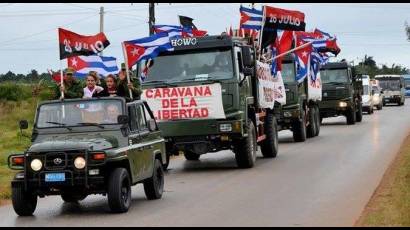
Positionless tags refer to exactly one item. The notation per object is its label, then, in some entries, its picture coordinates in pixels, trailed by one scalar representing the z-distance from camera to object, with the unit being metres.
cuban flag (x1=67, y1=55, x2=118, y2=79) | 19.19
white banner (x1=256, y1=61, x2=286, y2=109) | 18.44
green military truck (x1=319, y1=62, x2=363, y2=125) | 33.31
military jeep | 9.97
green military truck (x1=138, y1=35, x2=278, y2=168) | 16.08
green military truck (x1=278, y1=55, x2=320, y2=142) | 24.09
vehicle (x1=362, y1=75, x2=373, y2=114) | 46.66
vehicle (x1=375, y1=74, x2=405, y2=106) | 64.12
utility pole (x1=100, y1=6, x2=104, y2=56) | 48.59
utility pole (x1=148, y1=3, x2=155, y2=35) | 35.12
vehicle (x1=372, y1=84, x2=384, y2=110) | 54.31
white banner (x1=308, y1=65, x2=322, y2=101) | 26.84
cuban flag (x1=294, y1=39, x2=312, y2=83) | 25.05
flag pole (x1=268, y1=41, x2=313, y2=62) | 21.26
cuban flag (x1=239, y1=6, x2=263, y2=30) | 21.61
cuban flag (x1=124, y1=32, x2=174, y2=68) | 16.08
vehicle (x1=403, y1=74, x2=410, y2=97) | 91.81
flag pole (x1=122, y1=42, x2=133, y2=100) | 13.14
